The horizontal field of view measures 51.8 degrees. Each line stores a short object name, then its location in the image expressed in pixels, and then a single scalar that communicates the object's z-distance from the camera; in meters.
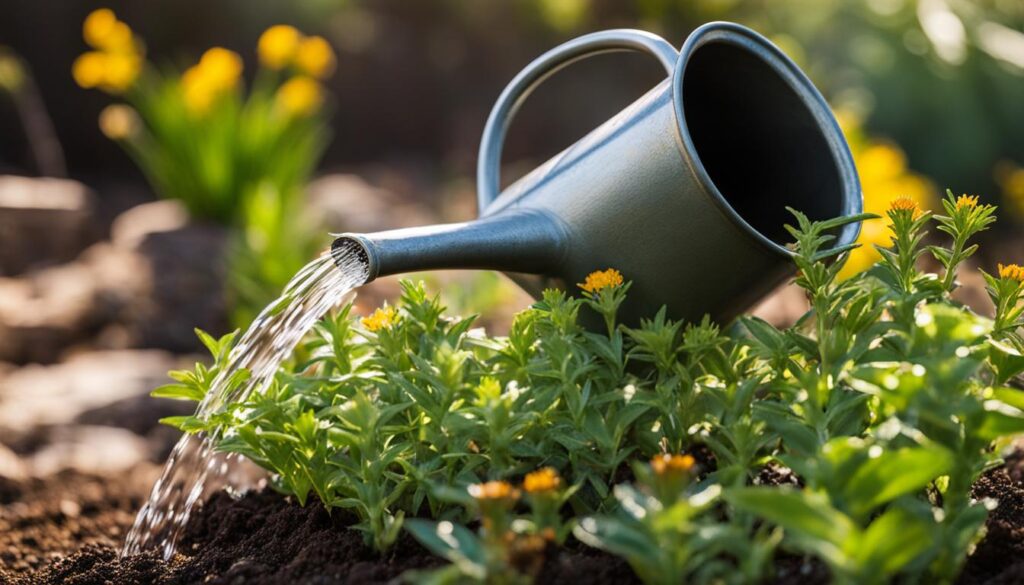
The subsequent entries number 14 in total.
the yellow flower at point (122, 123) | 5.13
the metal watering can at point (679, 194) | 1.63
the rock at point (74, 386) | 3.06
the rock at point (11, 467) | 2.50
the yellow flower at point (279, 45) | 4.83
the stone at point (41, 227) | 5.00
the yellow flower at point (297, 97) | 5.08
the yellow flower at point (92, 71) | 4.91
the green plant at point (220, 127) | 4.91
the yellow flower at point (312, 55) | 5.05
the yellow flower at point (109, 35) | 4.72
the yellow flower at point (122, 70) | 4.84
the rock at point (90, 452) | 2.64
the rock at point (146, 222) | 4.93
